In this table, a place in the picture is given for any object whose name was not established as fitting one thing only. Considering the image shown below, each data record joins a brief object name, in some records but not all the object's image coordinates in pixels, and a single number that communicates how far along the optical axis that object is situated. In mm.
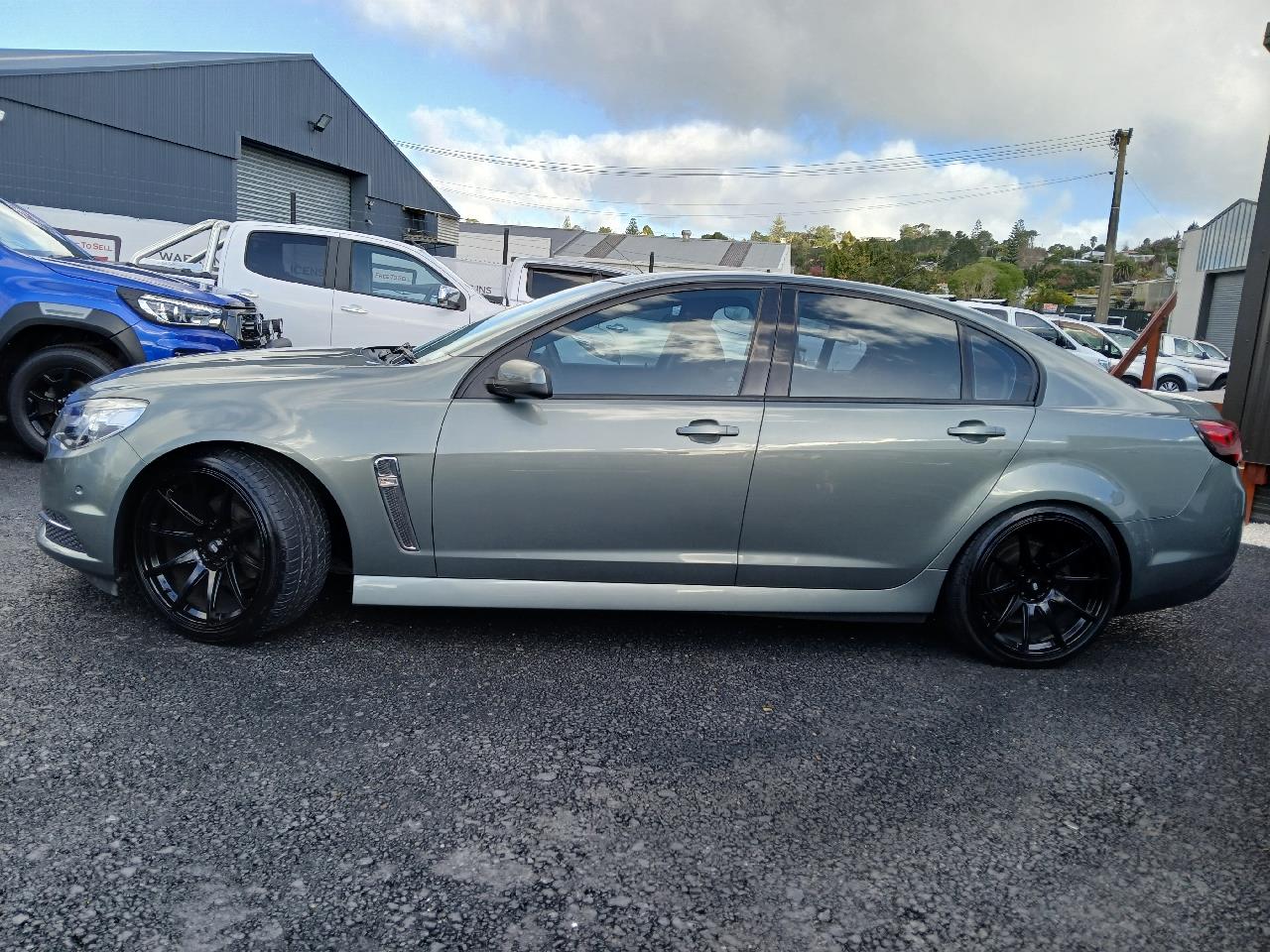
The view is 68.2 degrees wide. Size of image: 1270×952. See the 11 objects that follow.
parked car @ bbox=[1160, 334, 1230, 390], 22266
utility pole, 28438
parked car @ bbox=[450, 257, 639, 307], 11078
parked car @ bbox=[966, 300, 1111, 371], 15538
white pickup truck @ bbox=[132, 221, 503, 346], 9008
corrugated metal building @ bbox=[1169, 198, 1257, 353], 32281
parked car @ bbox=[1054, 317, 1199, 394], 18156
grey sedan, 3387
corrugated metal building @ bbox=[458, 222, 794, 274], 48975
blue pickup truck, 6133
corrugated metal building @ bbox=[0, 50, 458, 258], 18391
